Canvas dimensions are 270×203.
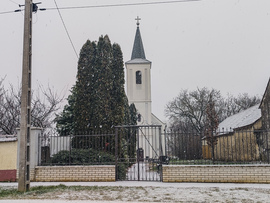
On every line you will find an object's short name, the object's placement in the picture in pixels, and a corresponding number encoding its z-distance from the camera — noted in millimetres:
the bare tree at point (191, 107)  44688
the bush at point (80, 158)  11648
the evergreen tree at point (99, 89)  14367
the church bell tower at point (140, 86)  37719
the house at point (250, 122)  20981
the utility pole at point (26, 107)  8695
